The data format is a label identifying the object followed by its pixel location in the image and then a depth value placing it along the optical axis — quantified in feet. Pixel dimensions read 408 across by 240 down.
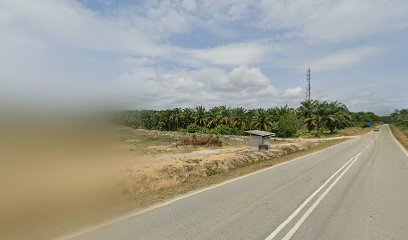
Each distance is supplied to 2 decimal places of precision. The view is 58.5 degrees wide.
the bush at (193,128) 273.33
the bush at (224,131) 248.11
